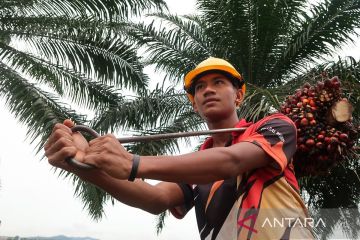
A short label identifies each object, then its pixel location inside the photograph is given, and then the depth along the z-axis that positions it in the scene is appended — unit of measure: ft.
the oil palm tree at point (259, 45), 26.50
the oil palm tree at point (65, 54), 22.22
